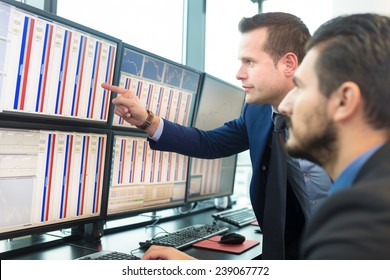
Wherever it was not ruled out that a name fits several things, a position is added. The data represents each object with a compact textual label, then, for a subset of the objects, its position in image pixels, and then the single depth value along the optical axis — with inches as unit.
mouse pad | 55.4
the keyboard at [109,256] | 45.3
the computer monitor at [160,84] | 60.4
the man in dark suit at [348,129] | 20.1
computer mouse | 58.1
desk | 50.8
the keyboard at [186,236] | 55.1
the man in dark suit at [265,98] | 56.1
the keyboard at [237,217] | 74.8
